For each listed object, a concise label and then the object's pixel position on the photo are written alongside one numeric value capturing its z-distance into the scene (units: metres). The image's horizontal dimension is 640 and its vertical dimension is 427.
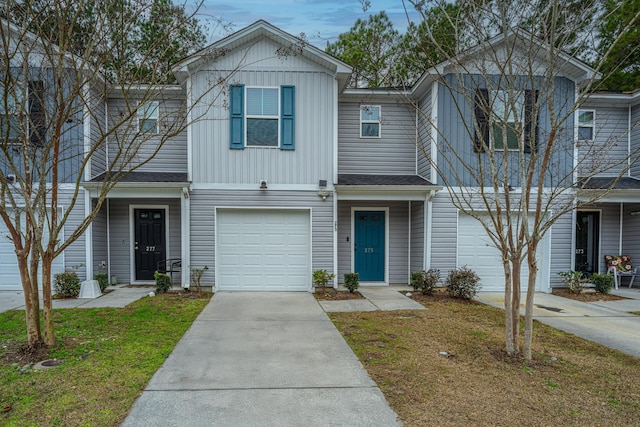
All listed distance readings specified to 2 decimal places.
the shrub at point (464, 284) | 8.14
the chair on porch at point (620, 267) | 9.78
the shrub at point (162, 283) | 8.49
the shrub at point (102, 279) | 8.66
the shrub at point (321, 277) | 8.58
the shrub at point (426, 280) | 8.52
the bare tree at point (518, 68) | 4.12
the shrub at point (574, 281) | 8.94
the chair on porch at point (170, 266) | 9.26
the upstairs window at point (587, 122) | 10.17
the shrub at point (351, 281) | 8.70
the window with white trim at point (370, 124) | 10.16
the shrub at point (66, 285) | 8.05
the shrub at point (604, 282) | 8.95
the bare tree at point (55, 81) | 4.29
